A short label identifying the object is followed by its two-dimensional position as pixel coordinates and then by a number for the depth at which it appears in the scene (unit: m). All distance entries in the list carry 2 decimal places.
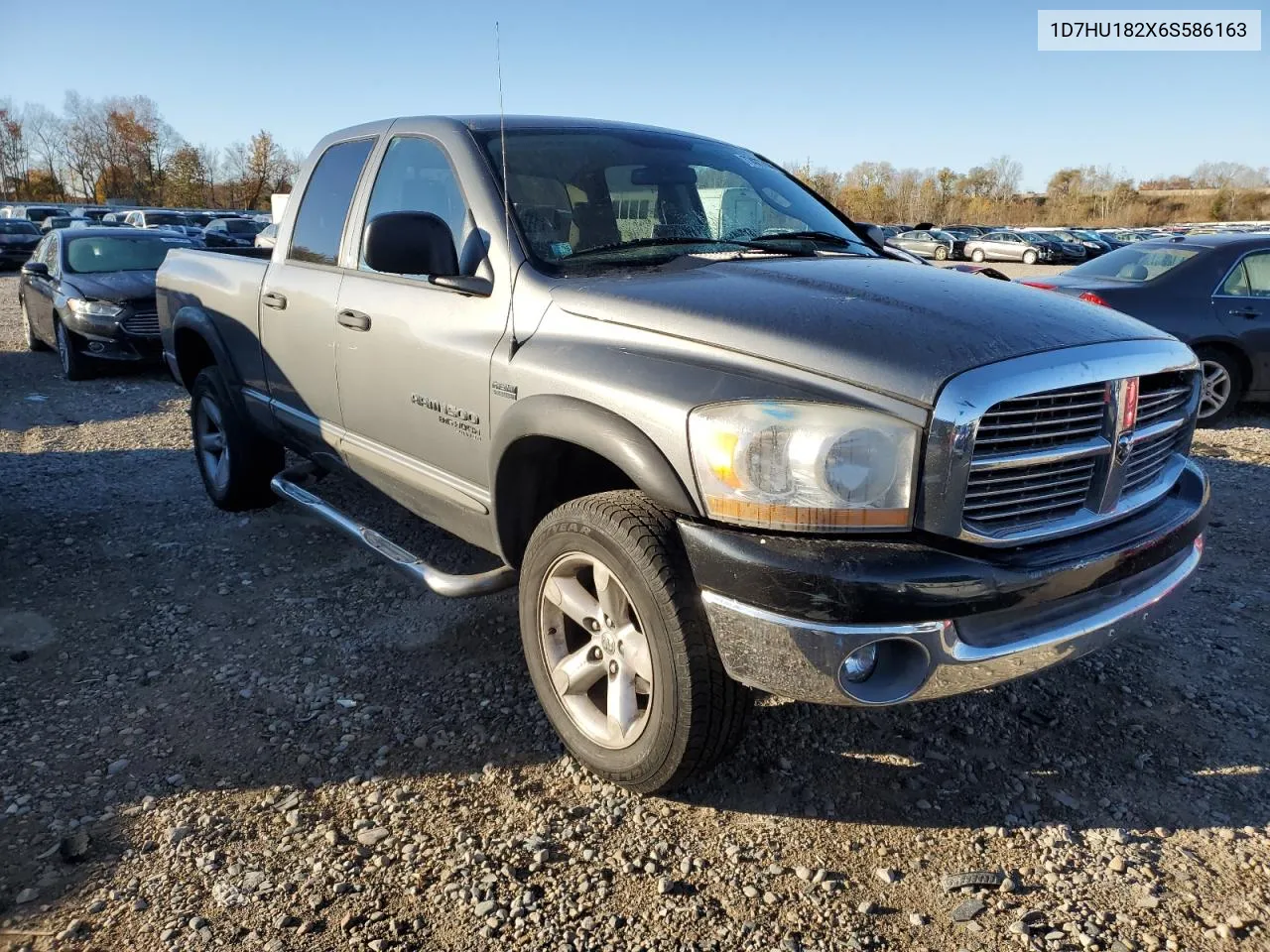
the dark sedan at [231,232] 20.94
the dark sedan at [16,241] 25.70
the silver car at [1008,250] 37.22
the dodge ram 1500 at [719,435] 2.07
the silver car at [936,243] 37.47
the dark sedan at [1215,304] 7.01
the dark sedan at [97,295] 9.06
